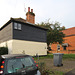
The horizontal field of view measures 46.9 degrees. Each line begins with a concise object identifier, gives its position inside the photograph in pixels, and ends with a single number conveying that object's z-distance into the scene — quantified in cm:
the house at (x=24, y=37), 1608
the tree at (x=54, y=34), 2280
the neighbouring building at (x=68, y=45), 3007
